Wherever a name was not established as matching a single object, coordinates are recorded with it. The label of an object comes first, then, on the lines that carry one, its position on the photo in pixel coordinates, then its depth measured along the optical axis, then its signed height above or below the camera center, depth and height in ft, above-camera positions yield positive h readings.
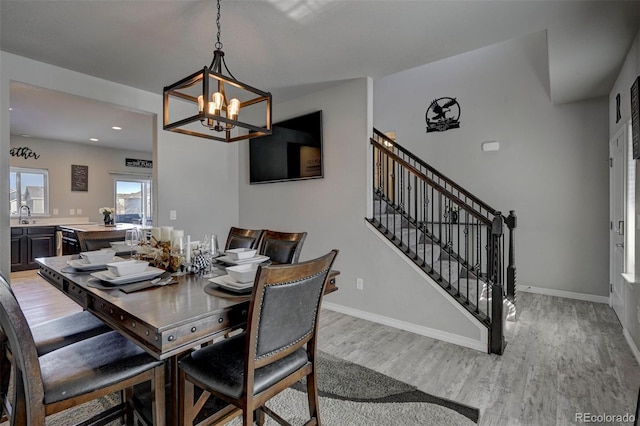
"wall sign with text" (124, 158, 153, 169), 25.12 +4.10
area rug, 5.91 -3.98
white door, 10.39 -0.37
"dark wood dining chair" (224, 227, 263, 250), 8.91 -0.80
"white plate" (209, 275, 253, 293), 4.92 -1.19
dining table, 3.72 -1.32
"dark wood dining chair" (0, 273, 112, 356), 5.32 -2.17
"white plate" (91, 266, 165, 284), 5.33 -1.14
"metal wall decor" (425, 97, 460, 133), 16.31 +5.15
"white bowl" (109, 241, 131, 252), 7.80 -0.88
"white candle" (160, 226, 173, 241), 6.75 -0.48
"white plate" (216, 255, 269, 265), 7.01 -1.12
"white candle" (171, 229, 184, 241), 6.65 -0.48
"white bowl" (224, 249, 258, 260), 7.18 -0.99
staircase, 8.74 -1.42
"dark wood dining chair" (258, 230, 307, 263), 7.77 -0.91
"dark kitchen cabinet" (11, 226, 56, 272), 18.67 -1.98
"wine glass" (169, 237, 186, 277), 6.38 -0.95
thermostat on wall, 15.16 +3.18
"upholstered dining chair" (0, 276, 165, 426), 3.71 -2.20
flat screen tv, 12.87 +2.67
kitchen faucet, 19.71 -0.15
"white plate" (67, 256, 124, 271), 6.32 -1.09
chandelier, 5.90 +2.33
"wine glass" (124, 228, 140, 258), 6.81 -0.57
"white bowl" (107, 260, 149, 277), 5.53 -1.02
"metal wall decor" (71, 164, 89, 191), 22.20 +2.52
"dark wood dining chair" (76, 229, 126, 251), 8.13 -0.73
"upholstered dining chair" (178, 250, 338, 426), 4.08 -2.19
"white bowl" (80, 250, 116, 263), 6.64 -0.96
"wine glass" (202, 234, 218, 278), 6.51 -0.80
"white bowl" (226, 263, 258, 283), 5.12 -1.04
